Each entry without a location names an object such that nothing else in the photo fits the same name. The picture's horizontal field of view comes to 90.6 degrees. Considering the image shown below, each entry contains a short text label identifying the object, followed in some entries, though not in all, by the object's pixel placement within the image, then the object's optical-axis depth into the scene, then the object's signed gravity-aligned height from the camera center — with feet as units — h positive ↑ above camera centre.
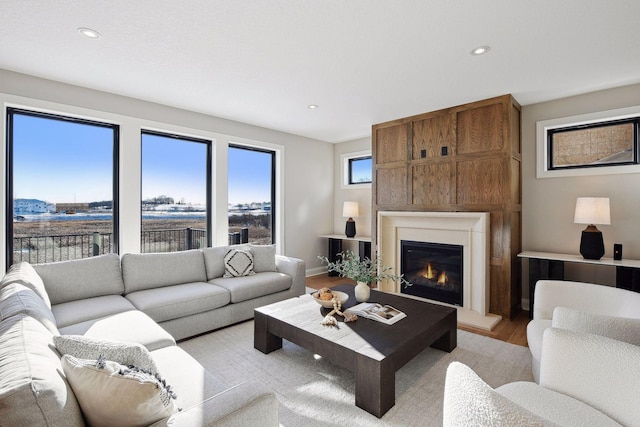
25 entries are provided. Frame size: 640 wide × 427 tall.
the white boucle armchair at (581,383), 4.10 -2.42
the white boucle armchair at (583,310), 5.43 -2.02
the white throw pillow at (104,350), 4.02 -1.77
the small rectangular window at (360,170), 19.11 +2.65
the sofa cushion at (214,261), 12.28 -1.89
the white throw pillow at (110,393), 3.36 -1.92
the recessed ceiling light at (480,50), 8.41 +4.38
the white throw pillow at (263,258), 13.18 -1.89
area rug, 6.35 -4.02
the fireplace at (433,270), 13.25 -2.54
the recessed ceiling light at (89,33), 7.57 +4.39
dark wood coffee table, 6.42 -2.90
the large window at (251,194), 16.17 +1.00
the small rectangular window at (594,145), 11.17 +2.53
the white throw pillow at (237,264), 12.39 -2.00
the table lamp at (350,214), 18.16 -0.06
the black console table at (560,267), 9.94 -1.90
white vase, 9.63 -2.42
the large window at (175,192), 13.48 +0.94
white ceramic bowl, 8.94 -2.49
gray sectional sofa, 3.17 -2.29
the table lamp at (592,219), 10.34 -0.24
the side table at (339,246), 17.65 -1.96
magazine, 8.16 -2.68
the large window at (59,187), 10.54 +0.95
